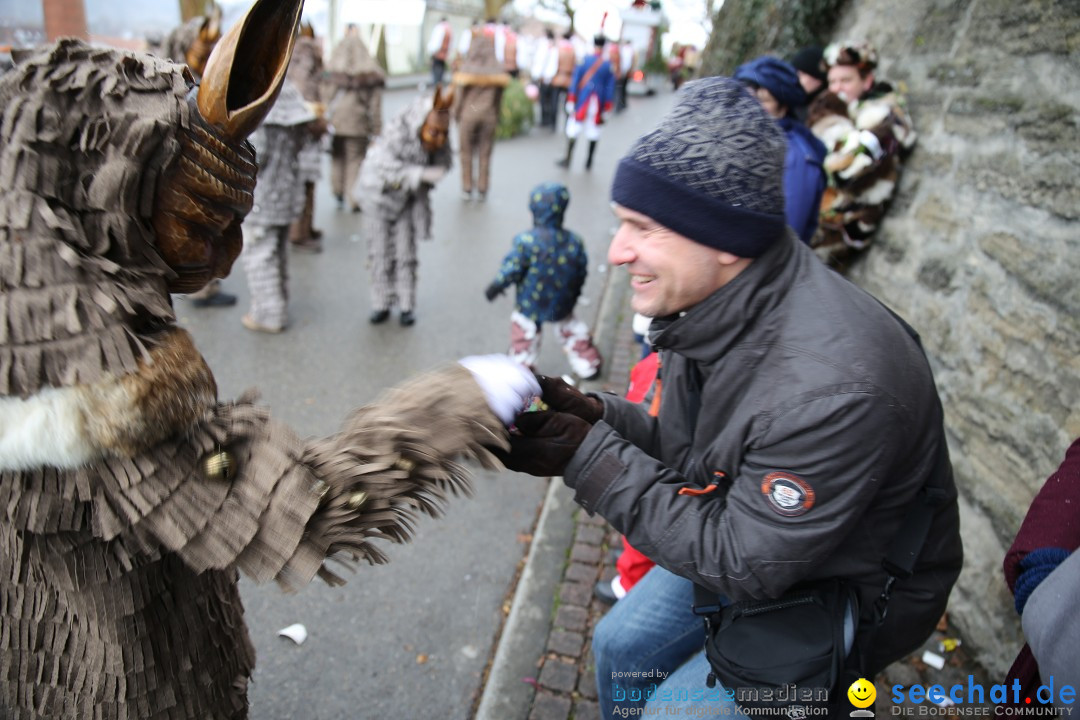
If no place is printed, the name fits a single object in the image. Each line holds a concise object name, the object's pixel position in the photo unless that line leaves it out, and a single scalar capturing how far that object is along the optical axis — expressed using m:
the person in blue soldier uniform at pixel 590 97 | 12.29
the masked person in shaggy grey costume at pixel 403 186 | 5.61
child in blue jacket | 4.84
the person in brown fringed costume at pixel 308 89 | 7.47
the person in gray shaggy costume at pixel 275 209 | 5.34
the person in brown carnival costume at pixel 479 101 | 9.70
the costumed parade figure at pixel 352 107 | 8.58
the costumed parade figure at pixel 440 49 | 17.45
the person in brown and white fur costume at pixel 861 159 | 3.87
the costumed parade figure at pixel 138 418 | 1.11
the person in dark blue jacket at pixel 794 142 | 3.64
